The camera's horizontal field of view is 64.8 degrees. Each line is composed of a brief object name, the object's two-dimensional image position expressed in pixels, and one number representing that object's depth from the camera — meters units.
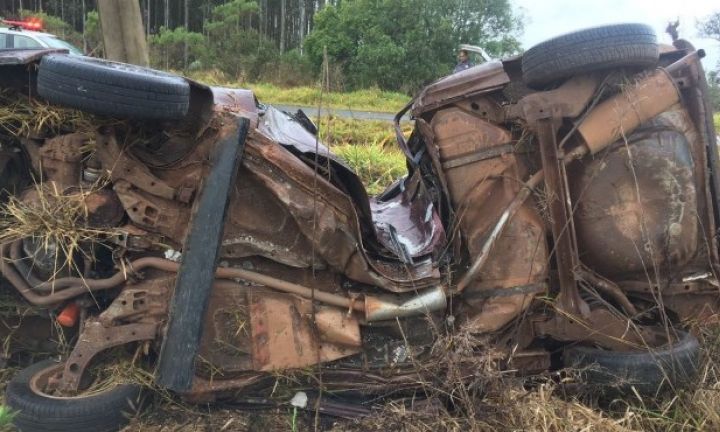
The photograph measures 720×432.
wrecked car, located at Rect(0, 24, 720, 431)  2.21
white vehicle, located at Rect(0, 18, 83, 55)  10.09
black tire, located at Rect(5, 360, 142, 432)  2.09
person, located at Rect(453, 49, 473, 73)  7.92
